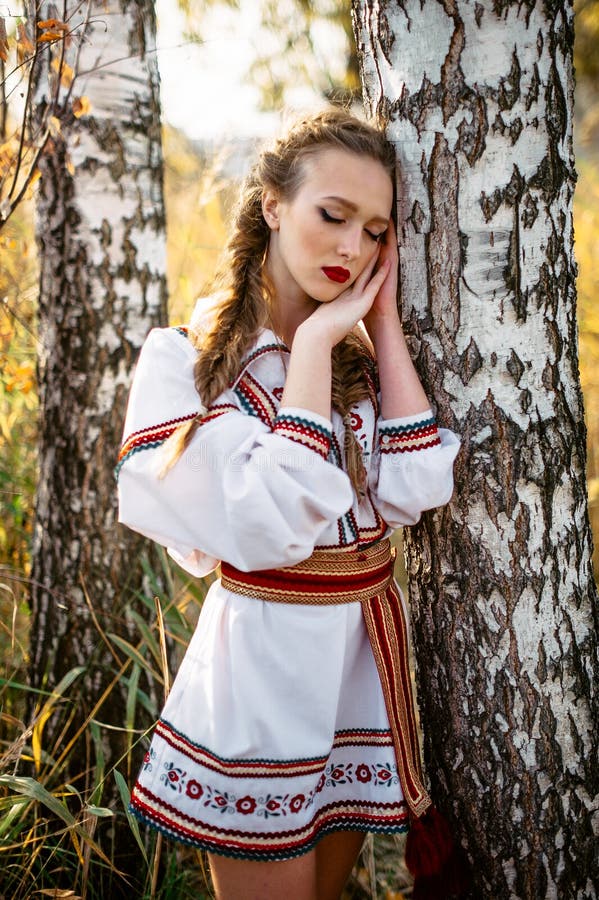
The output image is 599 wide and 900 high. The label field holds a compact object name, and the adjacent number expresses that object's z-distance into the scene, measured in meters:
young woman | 1.50
